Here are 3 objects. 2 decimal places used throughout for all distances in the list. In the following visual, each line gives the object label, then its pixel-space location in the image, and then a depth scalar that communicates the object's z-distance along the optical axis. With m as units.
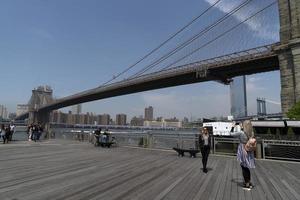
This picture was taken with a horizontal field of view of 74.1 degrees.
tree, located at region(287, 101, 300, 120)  19.86
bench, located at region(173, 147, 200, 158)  10.41
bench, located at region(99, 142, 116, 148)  14.38
